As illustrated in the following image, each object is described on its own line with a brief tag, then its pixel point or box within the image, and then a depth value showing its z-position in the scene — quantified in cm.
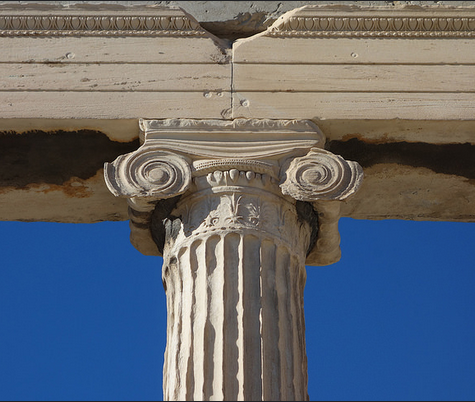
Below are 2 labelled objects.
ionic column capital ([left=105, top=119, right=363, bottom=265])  1956
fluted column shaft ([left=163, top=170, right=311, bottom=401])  1764
